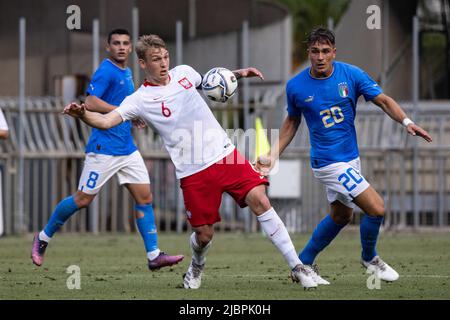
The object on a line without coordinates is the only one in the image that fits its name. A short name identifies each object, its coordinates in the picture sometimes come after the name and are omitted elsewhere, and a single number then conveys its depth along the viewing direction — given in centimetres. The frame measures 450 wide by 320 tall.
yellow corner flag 1947
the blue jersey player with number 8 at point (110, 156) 1250
